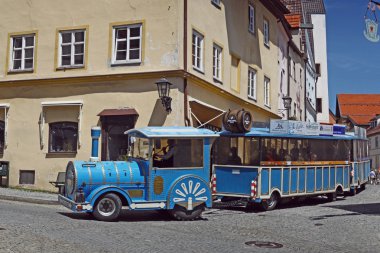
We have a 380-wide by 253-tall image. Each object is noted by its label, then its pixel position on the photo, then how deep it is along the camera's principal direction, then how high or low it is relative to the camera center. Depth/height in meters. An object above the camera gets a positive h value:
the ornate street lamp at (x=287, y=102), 26.27 +3.15
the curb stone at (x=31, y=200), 15.22 -1.31
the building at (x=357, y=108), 84.00 +9.53
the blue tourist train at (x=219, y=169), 11.79 -0.24
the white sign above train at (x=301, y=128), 15.89 +1.16
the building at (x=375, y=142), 67.81 +2.97
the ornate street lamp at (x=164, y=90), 16.64 +2.33
